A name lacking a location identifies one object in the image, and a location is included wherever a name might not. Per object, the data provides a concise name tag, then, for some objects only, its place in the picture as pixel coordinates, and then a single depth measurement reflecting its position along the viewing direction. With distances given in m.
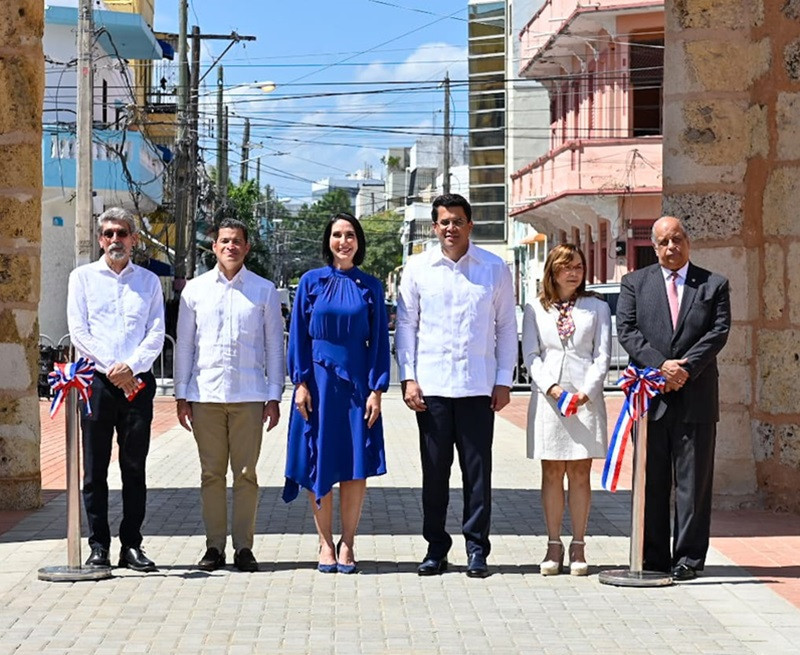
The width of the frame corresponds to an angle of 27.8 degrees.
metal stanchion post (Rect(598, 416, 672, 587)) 8.95
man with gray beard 9.16
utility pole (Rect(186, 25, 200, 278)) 40.20
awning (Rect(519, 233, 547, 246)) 51.00
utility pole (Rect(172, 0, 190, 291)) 38.66
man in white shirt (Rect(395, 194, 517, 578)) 9.25
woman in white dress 9.20
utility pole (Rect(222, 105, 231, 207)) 56.75
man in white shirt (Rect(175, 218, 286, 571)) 9.30
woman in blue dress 9.20
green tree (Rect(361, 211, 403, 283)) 141.75
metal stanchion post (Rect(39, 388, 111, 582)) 8.97
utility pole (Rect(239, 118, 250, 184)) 85.66
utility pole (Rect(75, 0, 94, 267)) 25.34
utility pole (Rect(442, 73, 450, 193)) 53.89
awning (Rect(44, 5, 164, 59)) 37.94
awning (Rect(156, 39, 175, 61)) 47.71
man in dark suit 9.19
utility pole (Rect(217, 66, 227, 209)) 53.88
